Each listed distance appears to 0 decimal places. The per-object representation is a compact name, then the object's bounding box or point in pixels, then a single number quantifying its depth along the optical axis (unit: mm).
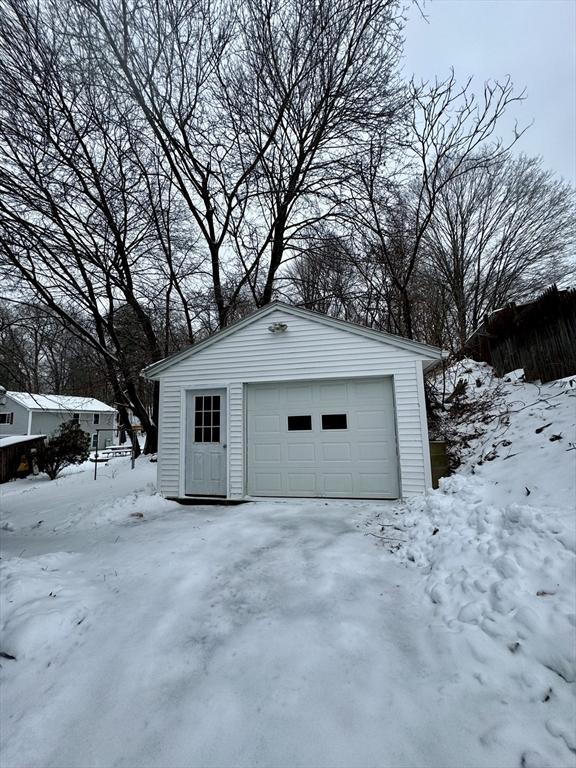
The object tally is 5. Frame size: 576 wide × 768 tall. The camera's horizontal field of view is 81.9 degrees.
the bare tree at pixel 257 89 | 7879
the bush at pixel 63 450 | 12539
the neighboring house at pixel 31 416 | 20203
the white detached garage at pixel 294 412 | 5867
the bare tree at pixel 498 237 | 12867
